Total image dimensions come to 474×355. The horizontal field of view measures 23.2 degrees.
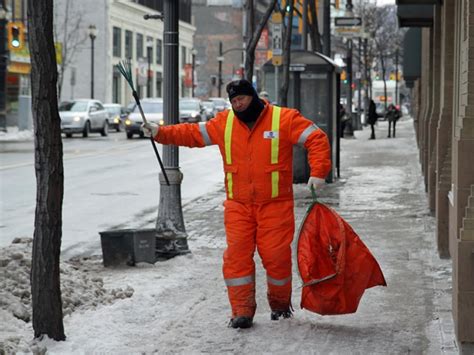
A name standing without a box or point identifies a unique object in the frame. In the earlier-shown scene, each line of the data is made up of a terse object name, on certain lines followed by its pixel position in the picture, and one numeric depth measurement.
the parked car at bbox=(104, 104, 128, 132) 55.13
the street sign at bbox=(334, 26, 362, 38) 33.83
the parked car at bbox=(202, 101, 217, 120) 63.73
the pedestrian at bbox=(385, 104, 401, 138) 49.41
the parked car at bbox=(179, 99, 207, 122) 51.12
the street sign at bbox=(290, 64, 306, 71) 21.36
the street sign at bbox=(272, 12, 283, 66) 20.27
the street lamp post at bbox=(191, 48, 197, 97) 84.44
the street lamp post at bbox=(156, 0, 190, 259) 11.85
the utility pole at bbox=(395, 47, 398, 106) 70.47
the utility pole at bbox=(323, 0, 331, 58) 31.10
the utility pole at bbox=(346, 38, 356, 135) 48.88
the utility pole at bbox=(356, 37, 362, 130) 59.51
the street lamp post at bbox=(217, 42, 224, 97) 85.00
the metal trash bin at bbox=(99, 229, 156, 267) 10.93
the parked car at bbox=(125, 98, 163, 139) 43.44
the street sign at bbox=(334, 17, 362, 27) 30.89
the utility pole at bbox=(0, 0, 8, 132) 47.66
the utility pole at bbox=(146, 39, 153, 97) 77.94
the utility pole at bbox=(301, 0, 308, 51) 25.80
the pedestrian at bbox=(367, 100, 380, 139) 46.78
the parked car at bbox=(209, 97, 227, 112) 72.46
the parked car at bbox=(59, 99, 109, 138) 46.22
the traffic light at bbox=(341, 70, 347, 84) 53.47
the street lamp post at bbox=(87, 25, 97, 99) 59.13
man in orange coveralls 8.02
